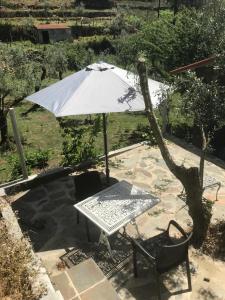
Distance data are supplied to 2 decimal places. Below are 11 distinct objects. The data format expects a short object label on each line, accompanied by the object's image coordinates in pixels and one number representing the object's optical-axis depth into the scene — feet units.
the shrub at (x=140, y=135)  27.42
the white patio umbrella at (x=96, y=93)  17.37
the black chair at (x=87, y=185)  18.51
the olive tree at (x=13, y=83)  32.90
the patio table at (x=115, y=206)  15.00
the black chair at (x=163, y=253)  12.53
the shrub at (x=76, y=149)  24.06
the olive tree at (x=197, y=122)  14.63
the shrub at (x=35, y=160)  26.38
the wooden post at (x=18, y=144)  20.11
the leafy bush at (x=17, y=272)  11.31
